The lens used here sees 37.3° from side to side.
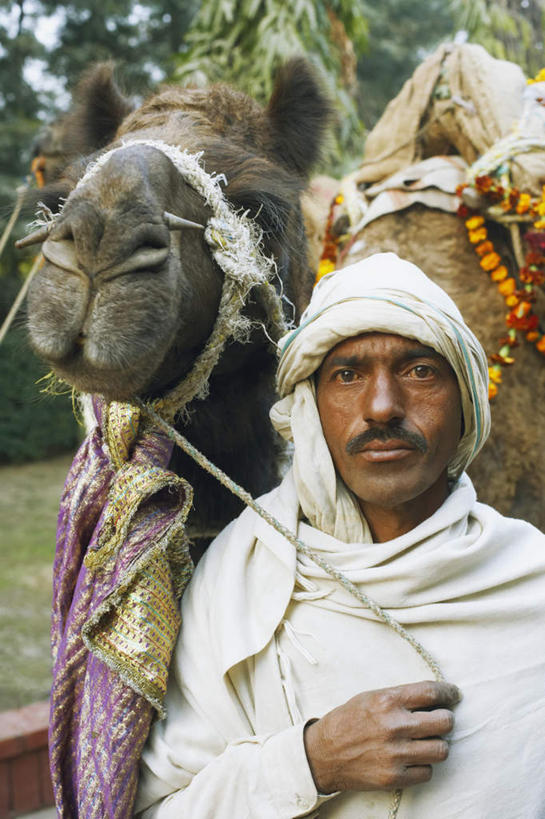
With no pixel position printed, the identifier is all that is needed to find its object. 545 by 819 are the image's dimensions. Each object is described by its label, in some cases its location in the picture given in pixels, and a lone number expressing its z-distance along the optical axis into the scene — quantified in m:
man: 1.63
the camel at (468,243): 3.21
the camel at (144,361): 1.71
